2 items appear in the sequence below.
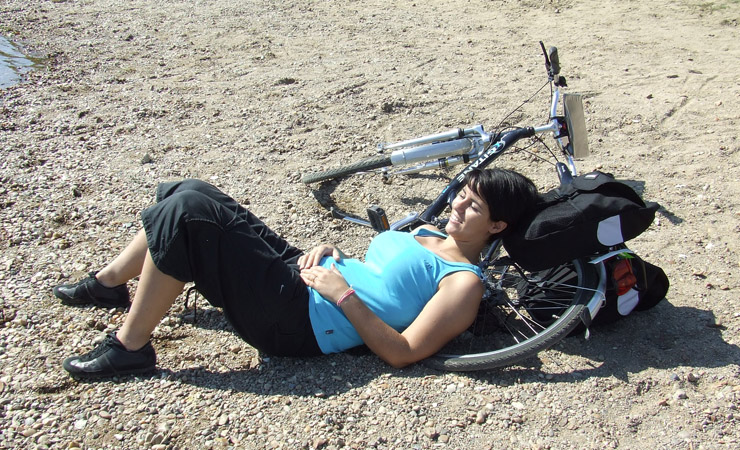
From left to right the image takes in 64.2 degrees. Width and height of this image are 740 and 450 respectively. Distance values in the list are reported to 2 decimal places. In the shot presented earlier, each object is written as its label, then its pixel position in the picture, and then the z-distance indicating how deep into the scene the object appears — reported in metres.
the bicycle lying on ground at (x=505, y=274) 2.97
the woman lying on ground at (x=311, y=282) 2.79
